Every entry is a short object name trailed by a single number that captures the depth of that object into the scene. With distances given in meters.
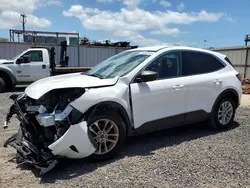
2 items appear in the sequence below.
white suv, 2.81
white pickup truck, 9.63
